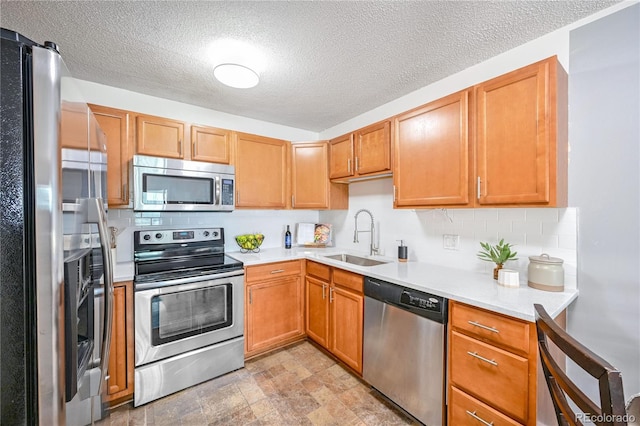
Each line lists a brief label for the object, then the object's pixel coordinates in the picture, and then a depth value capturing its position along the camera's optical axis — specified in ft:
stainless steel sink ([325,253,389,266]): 8.35
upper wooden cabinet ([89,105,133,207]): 6.62
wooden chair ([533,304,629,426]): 1.89
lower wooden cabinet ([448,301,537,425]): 3.84
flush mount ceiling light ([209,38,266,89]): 5.52
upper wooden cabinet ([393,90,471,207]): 5.61
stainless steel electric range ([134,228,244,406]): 6.01
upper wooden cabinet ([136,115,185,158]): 7.04
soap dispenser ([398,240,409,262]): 7.61
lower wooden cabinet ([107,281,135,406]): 5.76
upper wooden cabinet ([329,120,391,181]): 7.40
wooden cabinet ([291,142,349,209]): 9.56
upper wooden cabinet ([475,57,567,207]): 4.43
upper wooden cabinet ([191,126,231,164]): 7.78
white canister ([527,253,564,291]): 4.74
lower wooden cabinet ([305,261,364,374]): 6.75
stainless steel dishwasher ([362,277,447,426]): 4.98
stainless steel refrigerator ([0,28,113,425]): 1.94
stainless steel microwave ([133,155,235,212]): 6.63
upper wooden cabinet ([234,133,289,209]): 8.55
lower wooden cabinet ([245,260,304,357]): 7.55
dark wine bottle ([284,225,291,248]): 10.36
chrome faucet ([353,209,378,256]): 8.90
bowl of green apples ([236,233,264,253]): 9.01
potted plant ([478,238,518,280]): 5.36
